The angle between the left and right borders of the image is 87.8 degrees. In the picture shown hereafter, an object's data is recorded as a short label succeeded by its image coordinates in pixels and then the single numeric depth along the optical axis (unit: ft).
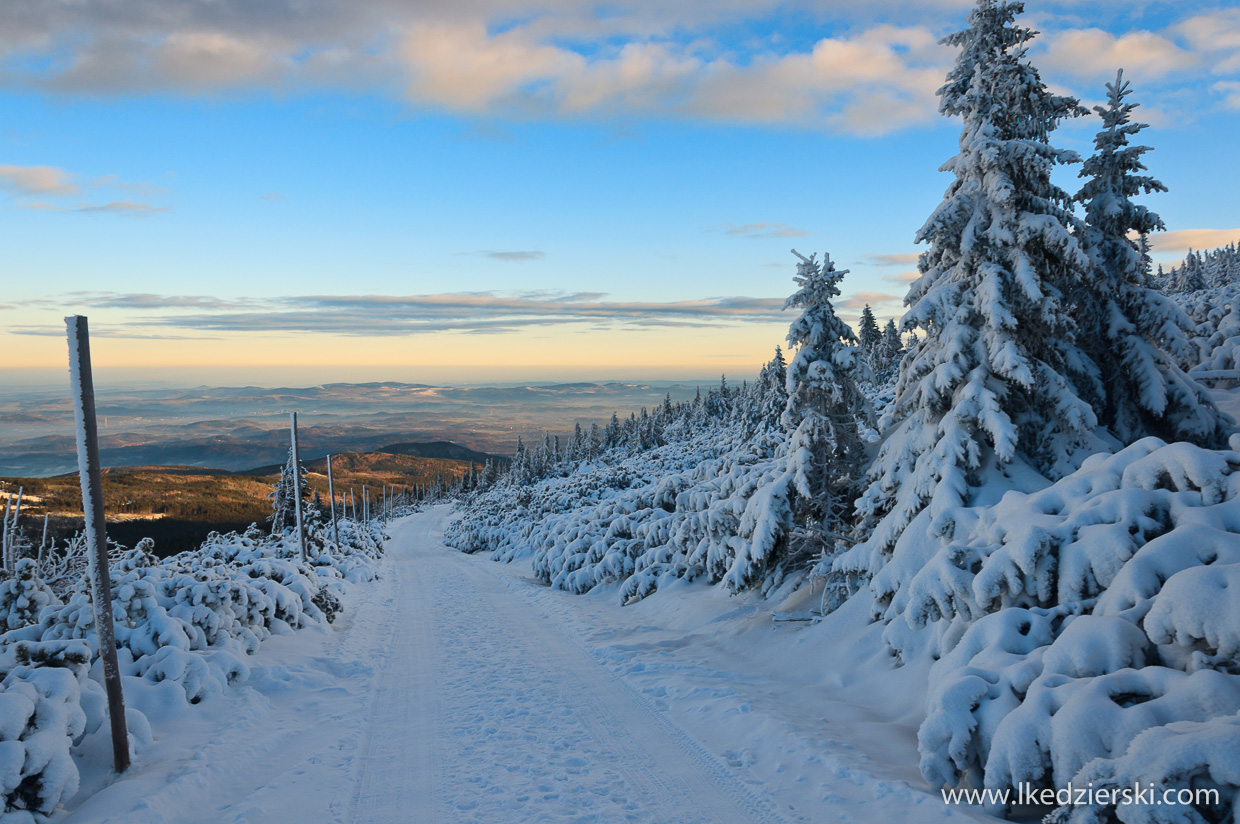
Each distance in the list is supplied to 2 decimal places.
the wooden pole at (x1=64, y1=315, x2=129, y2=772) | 18.78
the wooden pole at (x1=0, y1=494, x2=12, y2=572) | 74.10
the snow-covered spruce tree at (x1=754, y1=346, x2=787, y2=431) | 116.03
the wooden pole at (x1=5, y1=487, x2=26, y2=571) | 86.90
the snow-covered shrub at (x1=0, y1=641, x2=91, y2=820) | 16.30
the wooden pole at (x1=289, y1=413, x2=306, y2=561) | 60.29
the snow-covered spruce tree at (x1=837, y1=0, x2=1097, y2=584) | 30.94
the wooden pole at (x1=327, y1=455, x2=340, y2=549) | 94.48
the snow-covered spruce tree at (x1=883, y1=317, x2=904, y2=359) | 291.38
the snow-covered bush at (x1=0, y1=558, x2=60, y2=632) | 26.76
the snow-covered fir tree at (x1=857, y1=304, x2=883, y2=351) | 301.63
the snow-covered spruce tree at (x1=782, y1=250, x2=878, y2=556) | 39.91
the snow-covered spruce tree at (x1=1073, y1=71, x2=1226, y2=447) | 40.73
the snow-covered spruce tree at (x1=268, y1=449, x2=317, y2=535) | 124.77
